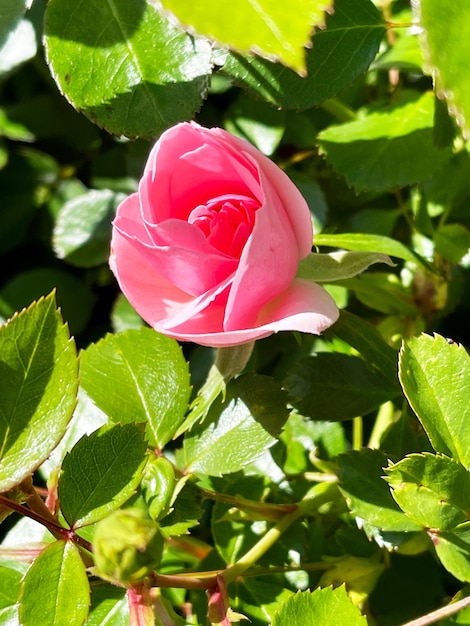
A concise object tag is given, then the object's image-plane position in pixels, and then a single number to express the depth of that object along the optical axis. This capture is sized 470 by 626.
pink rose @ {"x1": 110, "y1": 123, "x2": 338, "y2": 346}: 0.42
